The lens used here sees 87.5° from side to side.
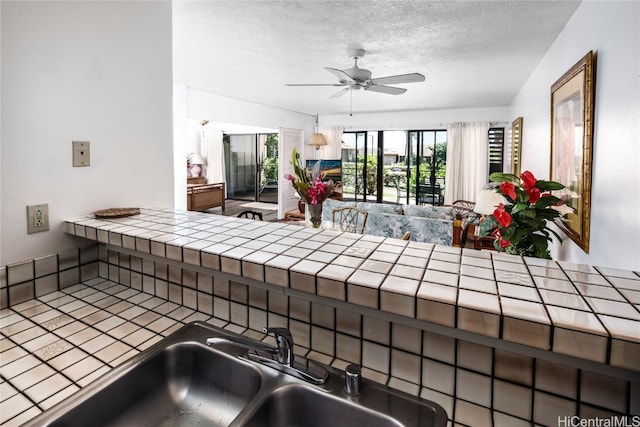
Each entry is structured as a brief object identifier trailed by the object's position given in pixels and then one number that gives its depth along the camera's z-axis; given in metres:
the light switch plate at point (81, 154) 1.35
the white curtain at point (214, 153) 9.80
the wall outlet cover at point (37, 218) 1.23
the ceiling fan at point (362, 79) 3.15
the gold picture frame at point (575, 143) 1.85
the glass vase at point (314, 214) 2.93
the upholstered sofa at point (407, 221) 3.94
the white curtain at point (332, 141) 8.01
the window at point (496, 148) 6.64
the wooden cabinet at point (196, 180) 9.07
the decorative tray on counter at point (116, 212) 1.35
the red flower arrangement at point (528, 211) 1.73
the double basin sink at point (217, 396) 0.69
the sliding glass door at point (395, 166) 7.22
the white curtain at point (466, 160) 6.64
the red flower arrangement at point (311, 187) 2.81
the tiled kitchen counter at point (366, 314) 0.61
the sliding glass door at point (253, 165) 9.88
